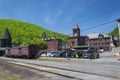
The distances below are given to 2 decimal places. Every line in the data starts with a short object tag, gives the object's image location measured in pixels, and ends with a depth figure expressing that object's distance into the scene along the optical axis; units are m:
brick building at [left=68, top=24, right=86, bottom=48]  51.51
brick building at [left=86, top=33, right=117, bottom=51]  47.77
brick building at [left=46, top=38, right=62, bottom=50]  51.51
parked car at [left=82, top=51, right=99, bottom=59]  18.32
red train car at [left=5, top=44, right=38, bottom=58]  23.90
